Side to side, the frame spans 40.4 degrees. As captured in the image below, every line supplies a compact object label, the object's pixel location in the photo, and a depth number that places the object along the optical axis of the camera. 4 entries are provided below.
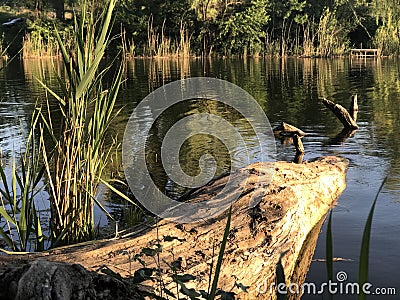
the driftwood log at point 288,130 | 9.22
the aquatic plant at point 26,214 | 3.63
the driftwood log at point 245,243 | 3.36
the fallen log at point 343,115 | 9.77
